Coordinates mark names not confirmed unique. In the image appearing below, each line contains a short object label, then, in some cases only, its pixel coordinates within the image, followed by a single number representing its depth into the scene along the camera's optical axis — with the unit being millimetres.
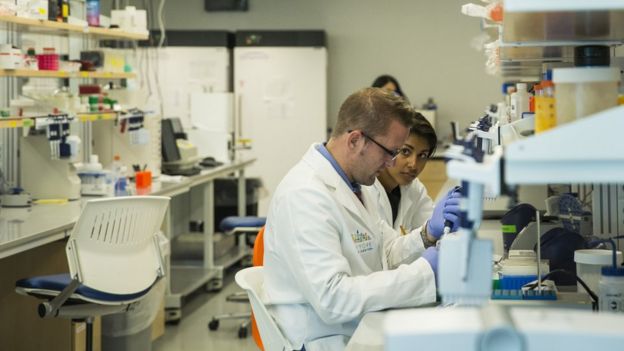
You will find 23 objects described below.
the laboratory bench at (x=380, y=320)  2039
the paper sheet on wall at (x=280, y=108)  8297
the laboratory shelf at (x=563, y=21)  1328
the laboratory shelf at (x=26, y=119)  3929
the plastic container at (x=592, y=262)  2189
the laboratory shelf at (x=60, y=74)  4105
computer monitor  5848
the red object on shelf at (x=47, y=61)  4480
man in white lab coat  2307
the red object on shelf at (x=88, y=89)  5078
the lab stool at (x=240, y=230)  5094
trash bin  4340
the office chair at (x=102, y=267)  3533
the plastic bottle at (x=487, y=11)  1928
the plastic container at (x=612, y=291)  1940
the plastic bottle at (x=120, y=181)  4911
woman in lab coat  3432
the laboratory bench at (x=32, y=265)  3596
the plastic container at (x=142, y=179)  5098
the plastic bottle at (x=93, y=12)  5070
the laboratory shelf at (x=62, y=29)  4148
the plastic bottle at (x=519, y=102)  2676
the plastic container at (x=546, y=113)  1491
